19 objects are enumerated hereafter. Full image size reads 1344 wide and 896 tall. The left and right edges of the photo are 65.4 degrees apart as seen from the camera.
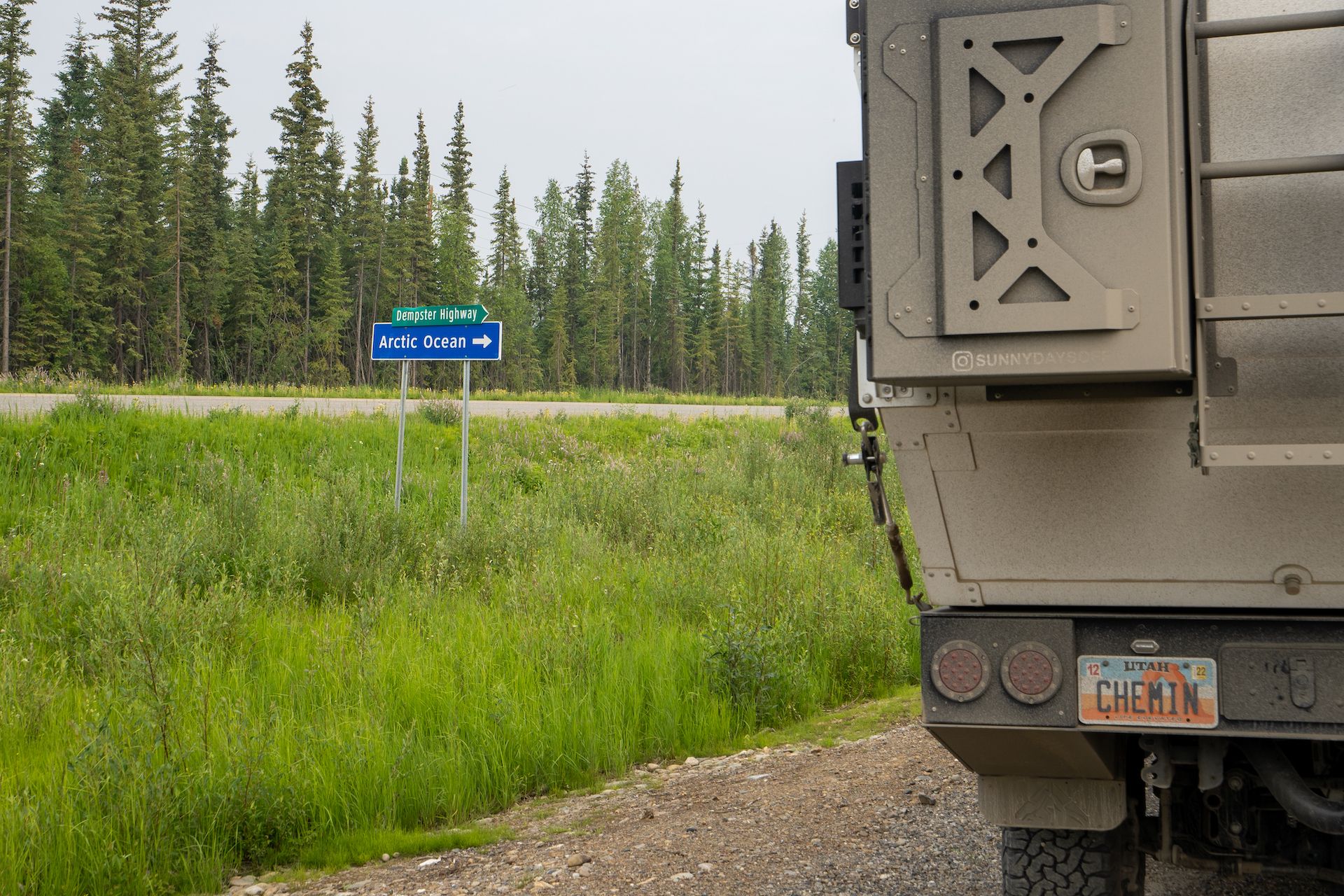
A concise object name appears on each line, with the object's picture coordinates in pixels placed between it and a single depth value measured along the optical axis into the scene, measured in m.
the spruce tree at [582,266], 75.81
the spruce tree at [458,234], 61.16
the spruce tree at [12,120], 38.97
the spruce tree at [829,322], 83.75
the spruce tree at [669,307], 80.44
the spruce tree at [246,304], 52.91
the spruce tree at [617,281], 74.94
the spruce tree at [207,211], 52.38
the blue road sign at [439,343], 10.77
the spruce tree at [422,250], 56.97
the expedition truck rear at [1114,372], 2.36
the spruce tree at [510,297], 69.19
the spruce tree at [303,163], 52.97
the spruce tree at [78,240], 46.75
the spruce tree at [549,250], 79.44
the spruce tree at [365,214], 57.47
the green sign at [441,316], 10.93
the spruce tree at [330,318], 53.16
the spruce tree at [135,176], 48.03
